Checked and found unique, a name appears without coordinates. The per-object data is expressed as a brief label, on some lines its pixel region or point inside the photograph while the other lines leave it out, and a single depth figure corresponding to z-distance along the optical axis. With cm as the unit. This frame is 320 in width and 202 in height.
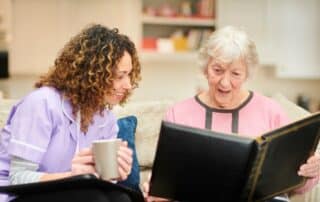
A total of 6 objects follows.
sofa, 223
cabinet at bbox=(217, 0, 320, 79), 381
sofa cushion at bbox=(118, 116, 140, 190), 200
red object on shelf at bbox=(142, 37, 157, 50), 386
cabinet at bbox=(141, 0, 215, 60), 383
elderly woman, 185
